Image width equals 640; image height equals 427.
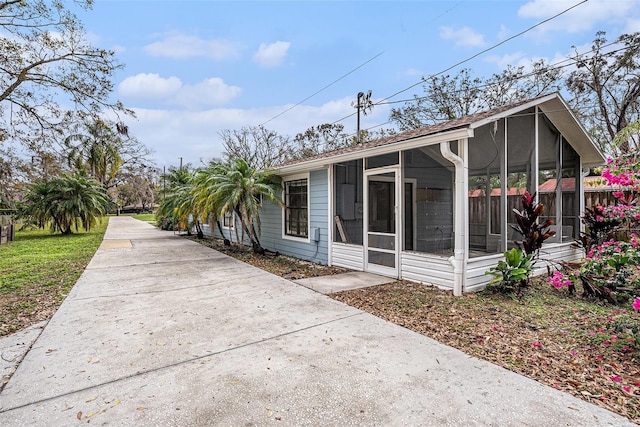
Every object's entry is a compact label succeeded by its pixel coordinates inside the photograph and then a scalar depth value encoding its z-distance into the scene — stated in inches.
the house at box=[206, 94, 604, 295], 196.1
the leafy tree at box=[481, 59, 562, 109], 565.0
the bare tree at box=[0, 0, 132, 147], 203.9
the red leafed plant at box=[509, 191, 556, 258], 191.5
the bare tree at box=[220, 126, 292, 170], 901.2
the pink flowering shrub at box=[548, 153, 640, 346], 117.7
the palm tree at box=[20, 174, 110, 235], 514.3
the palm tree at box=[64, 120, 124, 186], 879.1
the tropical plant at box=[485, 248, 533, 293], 181.5
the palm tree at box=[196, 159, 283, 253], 302.8
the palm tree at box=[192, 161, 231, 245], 314.2
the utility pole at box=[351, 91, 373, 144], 653.4
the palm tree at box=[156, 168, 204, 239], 414.6
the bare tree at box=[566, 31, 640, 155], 470.9
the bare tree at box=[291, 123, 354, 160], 883.4
